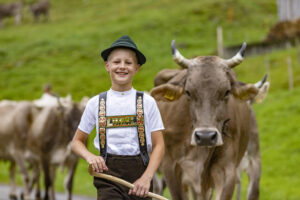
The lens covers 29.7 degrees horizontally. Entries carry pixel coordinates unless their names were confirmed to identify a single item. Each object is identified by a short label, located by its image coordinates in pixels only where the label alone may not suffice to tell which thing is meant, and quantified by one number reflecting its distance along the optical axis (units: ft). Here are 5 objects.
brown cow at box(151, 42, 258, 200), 21.36
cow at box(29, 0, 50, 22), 191.52
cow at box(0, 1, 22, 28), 195.93
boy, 14.87
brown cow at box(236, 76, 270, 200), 29.60
